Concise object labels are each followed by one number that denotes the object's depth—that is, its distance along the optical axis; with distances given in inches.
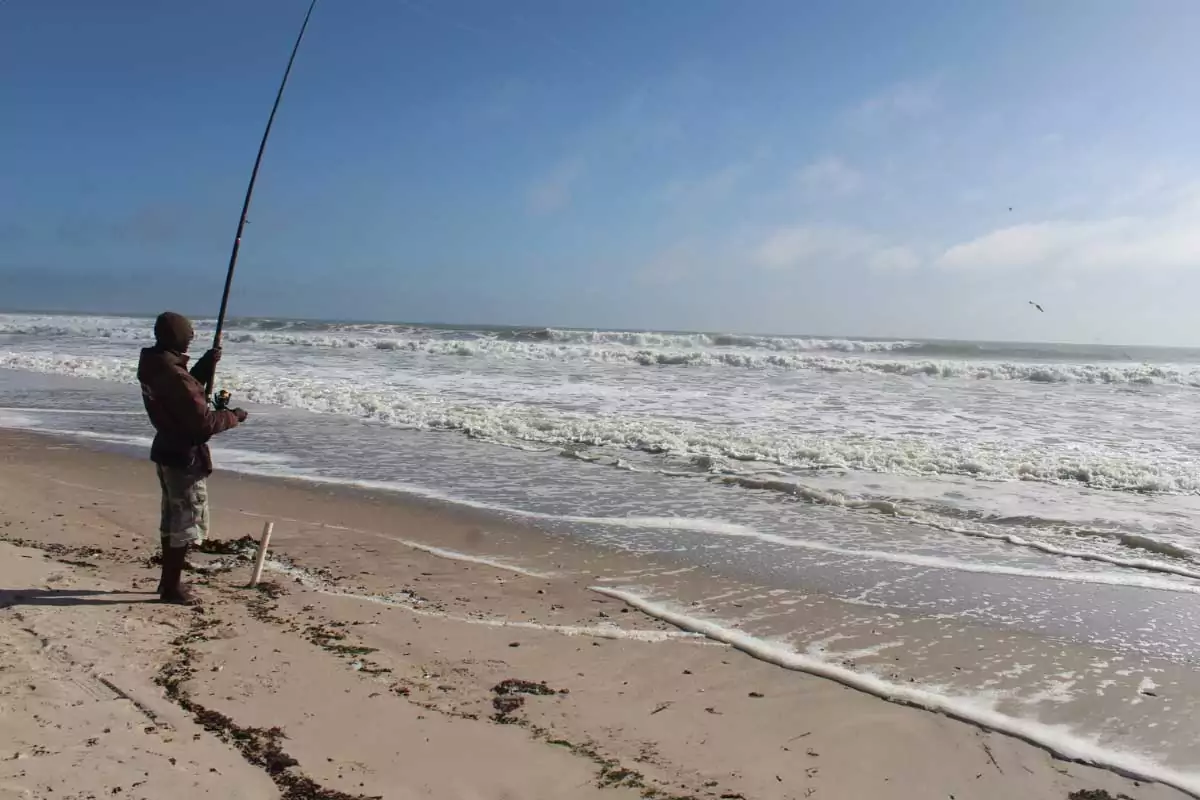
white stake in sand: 181.6
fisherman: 155.1
